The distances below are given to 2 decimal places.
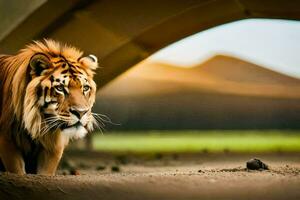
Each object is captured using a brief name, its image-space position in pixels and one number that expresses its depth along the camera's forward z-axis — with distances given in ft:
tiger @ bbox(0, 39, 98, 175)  26.78
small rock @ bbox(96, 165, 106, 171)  45.19
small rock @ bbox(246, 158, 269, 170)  29.40
